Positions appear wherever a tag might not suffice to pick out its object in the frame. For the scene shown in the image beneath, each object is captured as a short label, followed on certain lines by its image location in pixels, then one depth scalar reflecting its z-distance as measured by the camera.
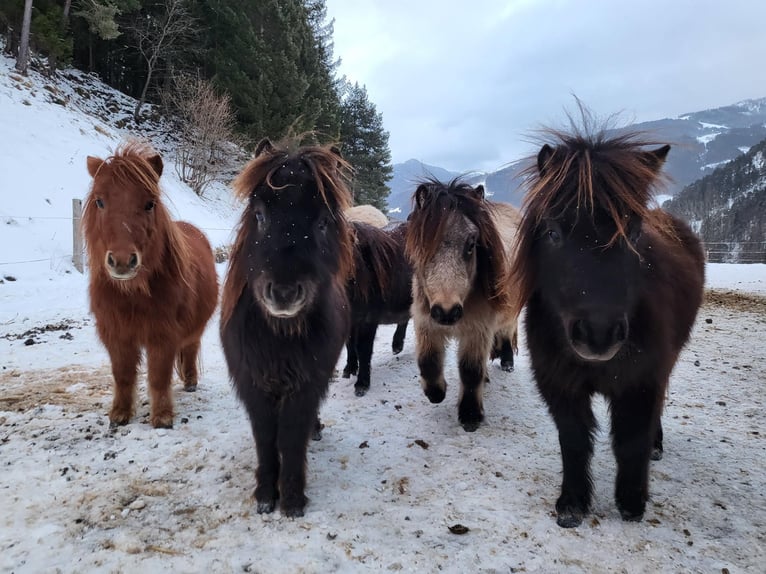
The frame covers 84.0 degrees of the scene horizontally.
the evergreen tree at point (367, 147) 26.36
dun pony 3.51
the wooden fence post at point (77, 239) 8.66
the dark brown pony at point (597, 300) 2.08
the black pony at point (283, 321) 2.48
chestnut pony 3.25
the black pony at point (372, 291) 4.75
